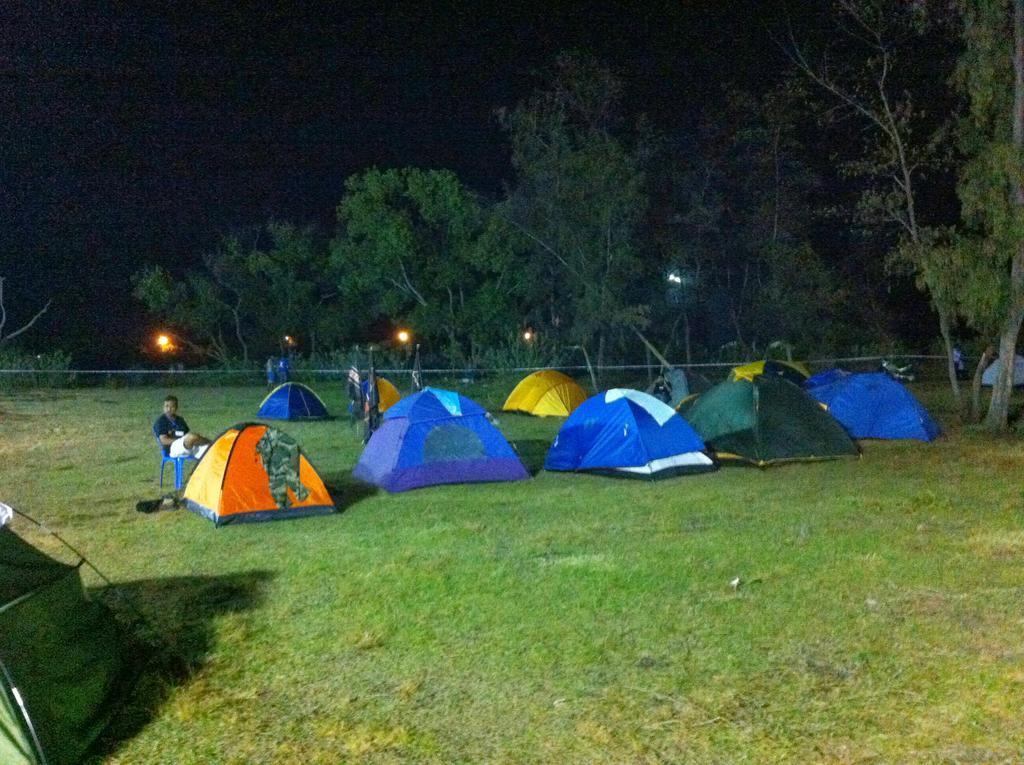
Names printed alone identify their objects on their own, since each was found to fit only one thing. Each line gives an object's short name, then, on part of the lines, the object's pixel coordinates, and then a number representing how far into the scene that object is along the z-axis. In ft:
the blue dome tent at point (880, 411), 50.39
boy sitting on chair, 38.58
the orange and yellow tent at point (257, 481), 31.73
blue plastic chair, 38.47
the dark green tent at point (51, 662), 13.89
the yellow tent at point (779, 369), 73.82
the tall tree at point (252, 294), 136.46
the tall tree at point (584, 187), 95.35
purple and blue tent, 37.81
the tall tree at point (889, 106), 55.62
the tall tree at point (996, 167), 49.03
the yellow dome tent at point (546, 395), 70.08
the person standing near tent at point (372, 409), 49.03
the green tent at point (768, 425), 42.39
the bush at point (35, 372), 100.75
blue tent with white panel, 39.29
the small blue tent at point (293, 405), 71.36
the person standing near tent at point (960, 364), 95.40
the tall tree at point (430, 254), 120.67
